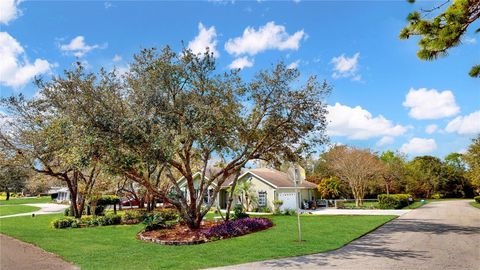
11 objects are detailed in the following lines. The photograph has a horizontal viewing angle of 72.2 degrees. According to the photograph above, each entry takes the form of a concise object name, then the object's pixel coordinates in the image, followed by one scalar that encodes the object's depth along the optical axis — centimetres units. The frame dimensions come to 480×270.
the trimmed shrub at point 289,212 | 2785
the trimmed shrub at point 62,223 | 2094
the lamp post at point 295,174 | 1367
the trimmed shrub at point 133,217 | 2306
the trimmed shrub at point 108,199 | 3675
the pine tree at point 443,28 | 804
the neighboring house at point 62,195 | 5856
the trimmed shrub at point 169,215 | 2428
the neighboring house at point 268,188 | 3219
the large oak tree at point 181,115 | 1375
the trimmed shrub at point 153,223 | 1717
